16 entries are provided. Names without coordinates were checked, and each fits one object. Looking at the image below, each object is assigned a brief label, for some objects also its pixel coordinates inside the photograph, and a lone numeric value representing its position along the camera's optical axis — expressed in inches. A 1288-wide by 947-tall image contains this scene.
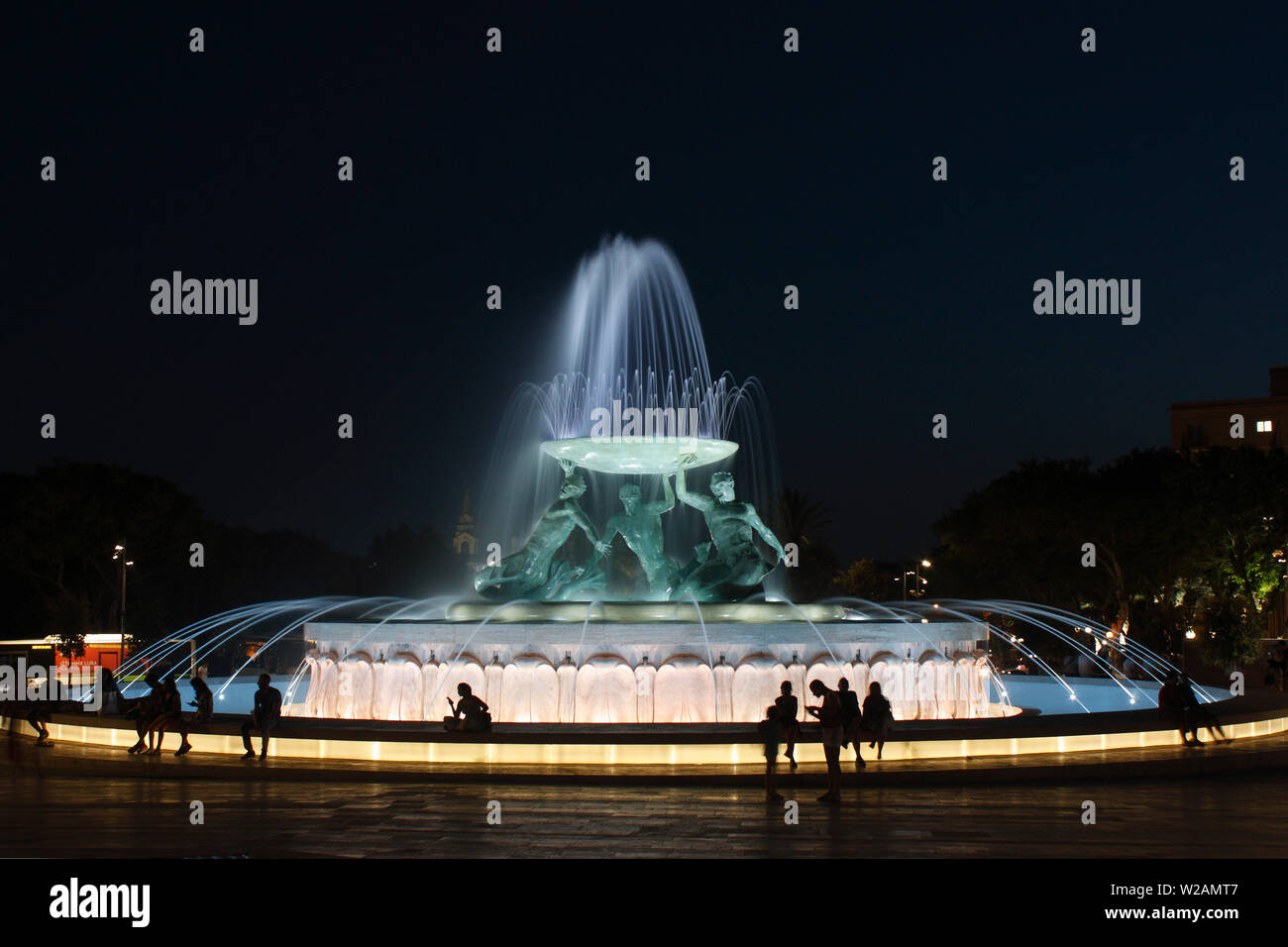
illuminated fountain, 654.5
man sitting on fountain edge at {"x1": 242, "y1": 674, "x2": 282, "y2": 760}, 563.2
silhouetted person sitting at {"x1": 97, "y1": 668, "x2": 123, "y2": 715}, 712.4
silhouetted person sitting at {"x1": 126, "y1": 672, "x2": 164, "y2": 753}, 587.2
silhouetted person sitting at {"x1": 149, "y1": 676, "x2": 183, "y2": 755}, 588.4
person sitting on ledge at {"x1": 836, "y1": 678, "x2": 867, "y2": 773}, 520.7
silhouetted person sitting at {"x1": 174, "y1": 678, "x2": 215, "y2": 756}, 620.1
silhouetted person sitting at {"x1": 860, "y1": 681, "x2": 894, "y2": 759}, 541.6
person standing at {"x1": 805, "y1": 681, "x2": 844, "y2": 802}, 456.8
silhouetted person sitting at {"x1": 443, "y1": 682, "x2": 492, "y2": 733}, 574.9
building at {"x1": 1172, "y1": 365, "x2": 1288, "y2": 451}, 2915.8
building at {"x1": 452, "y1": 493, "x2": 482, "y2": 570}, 4307.8
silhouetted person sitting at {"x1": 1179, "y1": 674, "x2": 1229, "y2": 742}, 601.6
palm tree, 2662.4
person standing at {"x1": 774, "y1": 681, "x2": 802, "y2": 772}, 496.7
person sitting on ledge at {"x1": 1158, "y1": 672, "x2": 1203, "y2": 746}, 601.6
